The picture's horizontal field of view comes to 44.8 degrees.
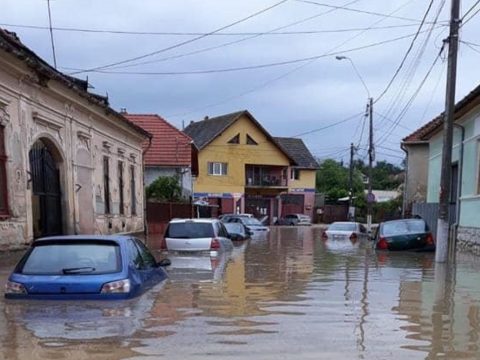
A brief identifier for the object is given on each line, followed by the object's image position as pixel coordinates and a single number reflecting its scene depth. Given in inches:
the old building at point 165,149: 1572.3
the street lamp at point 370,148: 1398.9
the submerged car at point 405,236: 706.8
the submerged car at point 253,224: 1434.5
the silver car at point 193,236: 573.0
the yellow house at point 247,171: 2345.0
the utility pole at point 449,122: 571.5
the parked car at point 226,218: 1435.0
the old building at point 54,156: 528.7
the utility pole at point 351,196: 1960.9
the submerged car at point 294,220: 2325.1
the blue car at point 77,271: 273.3
